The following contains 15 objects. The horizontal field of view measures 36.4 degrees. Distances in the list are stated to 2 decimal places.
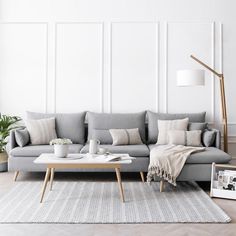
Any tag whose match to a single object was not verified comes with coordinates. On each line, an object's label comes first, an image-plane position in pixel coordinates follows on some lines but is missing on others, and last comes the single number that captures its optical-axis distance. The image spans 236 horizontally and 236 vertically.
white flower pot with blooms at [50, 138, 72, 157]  3.84
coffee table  3.59
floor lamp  5.03
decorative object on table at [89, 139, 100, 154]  4.02
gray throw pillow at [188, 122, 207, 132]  5.09
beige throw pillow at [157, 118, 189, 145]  5.04
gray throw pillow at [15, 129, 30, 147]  4.75
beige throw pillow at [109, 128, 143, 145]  4.96
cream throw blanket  4.12
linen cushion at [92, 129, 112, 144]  5.13
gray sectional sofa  4.57
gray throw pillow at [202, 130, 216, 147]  4.84
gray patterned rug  3.15
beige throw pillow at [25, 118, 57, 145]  4.96
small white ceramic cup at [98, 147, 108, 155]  4.02
